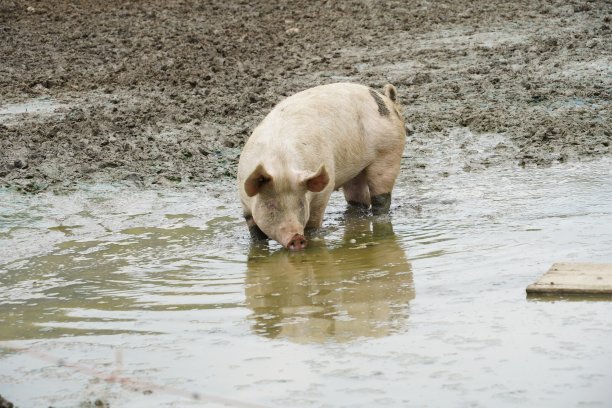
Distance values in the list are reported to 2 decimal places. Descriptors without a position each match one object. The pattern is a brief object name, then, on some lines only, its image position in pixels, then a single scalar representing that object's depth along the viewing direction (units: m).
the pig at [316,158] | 14.27
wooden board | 11.12
